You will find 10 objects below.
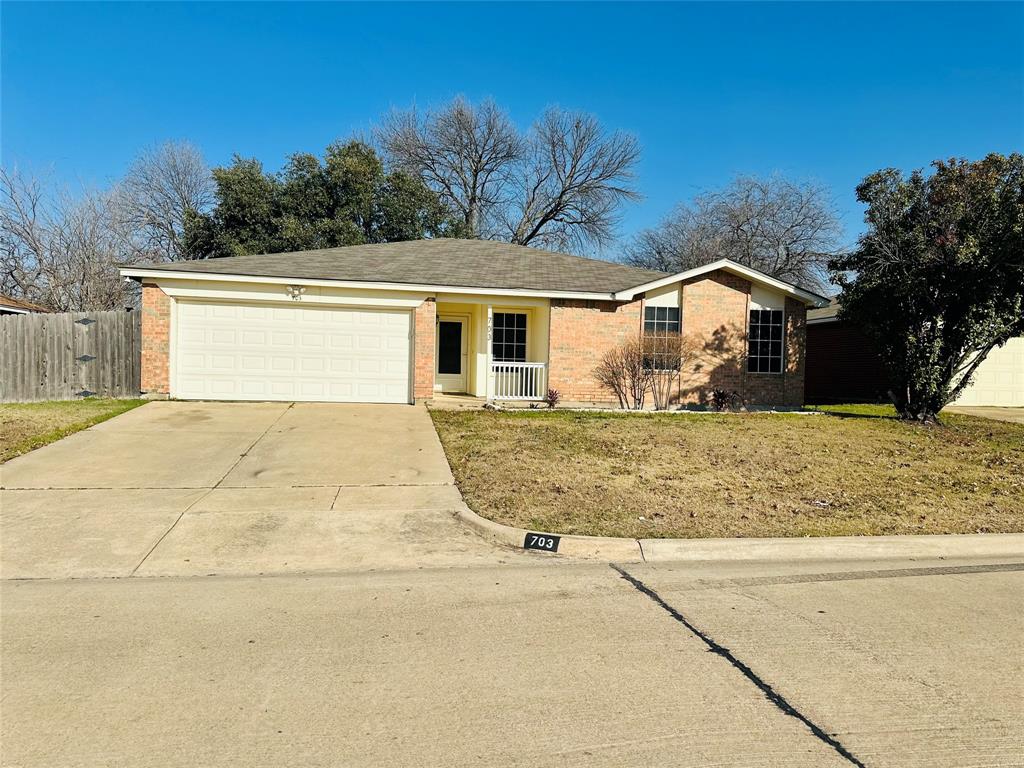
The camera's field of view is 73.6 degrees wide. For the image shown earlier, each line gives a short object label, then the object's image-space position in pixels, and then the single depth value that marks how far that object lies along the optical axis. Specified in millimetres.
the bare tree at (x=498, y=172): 37625
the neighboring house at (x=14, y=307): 20147
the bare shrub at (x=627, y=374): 16344
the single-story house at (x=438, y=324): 14531
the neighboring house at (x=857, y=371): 19641
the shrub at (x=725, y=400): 16594
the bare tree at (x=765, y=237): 33719
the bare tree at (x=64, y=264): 27500
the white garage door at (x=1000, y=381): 19609
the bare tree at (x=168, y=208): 33438
